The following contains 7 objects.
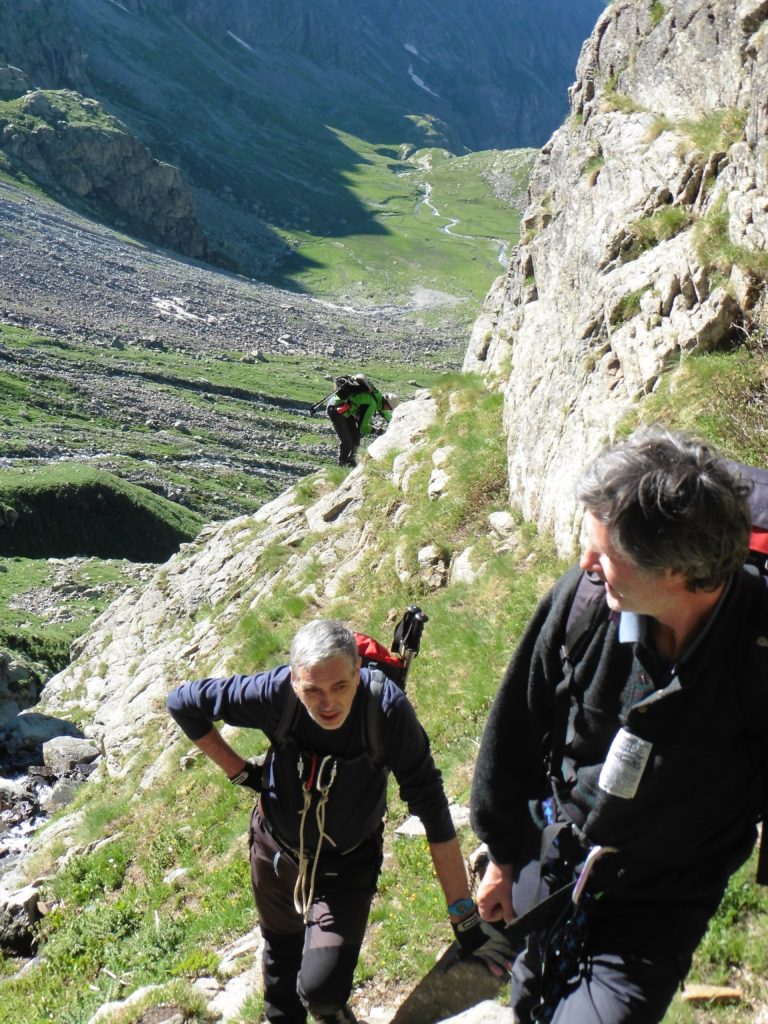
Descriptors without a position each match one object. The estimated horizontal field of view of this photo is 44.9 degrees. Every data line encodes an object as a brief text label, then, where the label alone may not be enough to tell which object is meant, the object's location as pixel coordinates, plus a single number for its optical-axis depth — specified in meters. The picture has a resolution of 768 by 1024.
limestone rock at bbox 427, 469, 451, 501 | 16.94
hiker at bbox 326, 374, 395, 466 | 21.97
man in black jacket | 3.54
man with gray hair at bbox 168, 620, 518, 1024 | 5.33
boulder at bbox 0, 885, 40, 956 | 10.45
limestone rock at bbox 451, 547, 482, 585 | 13.66
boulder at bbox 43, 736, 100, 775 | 19.91
